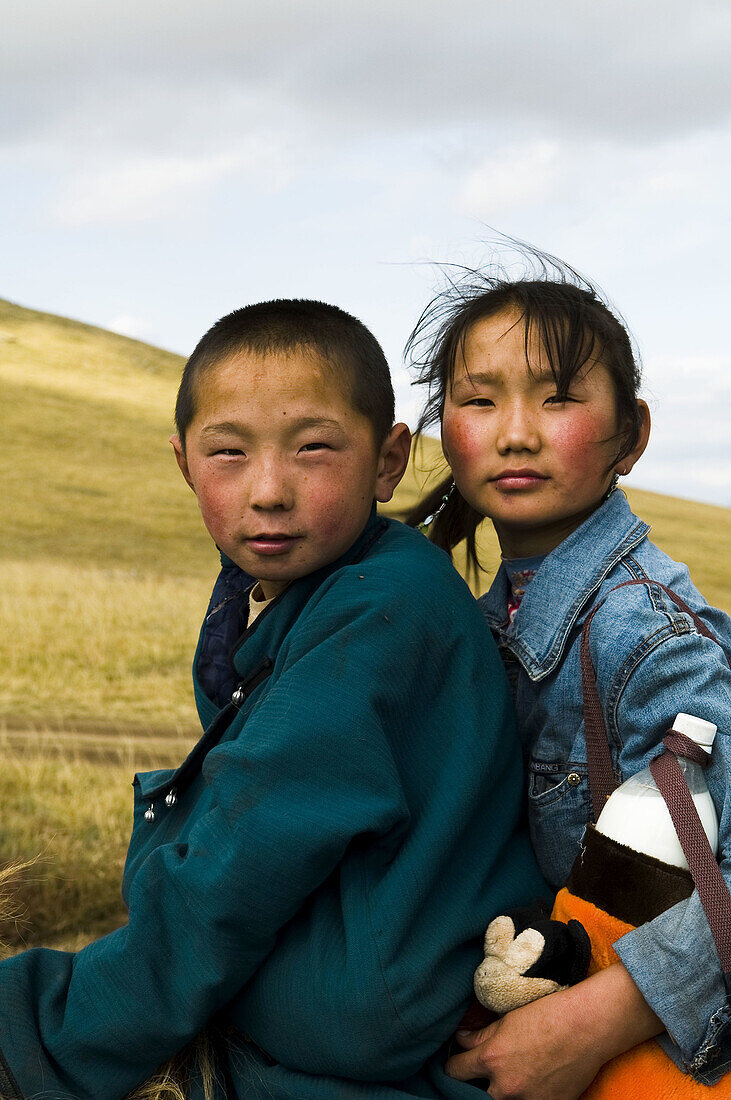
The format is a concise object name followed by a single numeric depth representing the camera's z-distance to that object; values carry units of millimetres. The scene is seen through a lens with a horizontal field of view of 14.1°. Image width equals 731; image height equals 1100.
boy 1852
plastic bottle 1893
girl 1877
